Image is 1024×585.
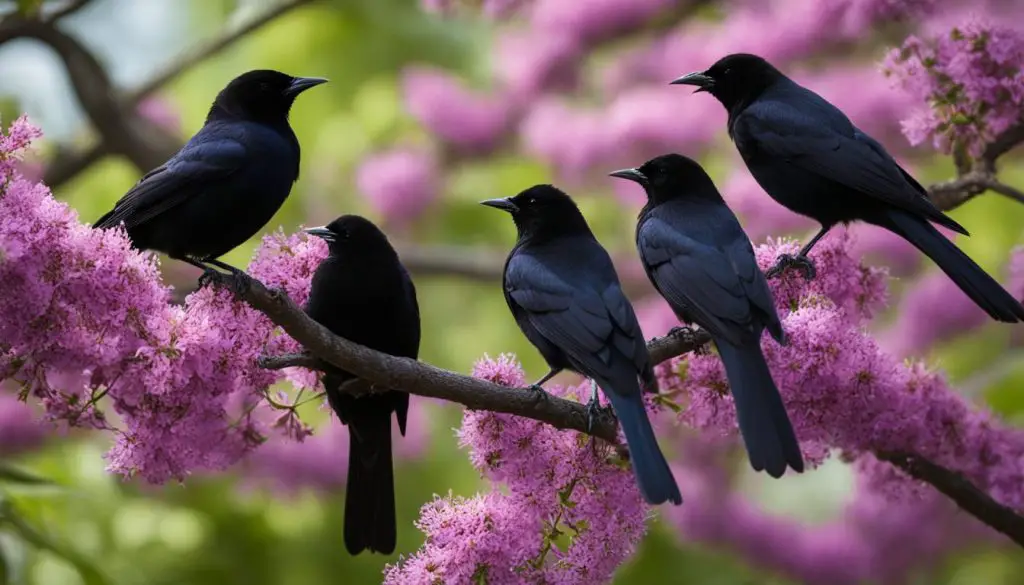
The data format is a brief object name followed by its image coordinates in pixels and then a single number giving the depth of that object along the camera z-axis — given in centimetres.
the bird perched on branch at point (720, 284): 697
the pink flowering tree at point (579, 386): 740
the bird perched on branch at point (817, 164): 853
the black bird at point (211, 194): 838
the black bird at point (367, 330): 859
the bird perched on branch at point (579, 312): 723
